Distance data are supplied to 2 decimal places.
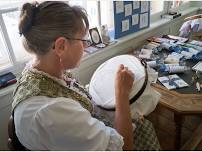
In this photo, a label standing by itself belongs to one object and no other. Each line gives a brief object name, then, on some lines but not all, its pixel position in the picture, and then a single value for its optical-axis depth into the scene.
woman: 0.65
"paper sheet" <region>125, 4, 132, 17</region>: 1.76
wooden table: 1.08
